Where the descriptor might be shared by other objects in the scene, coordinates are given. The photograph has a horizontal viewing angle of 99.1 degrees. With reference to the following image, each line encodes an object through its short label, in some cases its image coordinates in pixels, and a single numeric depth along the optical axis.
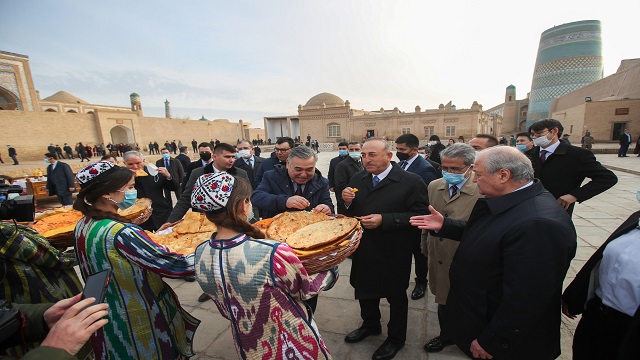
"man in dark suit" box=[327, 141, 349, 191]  6.59
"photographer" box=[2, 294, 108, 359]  0.98
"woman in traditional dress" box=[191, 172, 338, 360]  1.34
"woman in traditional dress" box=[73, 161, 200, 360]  1.57
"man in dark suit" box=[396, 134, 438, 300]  3.62
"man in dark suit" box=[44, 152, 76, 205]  6.80
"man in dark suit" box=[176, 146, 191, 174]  8.20
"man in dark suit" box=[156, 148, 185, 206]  6.11
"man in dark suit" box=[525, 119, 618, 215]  3.23
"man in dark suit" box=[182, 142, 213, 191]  5.43
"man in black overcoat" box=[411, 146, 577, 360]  1.45
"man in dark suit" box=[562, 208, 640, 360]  1.39
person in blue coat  2.82
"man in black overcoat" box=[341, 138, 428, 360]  2.51
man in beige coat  2.62
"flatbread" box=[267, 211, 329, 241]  2.09
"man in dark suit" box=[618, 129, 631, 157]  16.44
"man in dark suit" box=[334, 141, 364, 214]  5.07
